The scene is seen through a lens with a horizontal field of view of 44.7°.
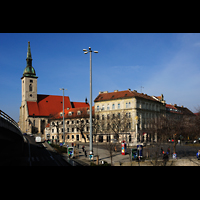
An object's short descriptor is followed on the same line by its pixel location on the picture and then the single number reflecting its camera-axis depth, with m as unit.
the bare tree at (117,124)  65.31
